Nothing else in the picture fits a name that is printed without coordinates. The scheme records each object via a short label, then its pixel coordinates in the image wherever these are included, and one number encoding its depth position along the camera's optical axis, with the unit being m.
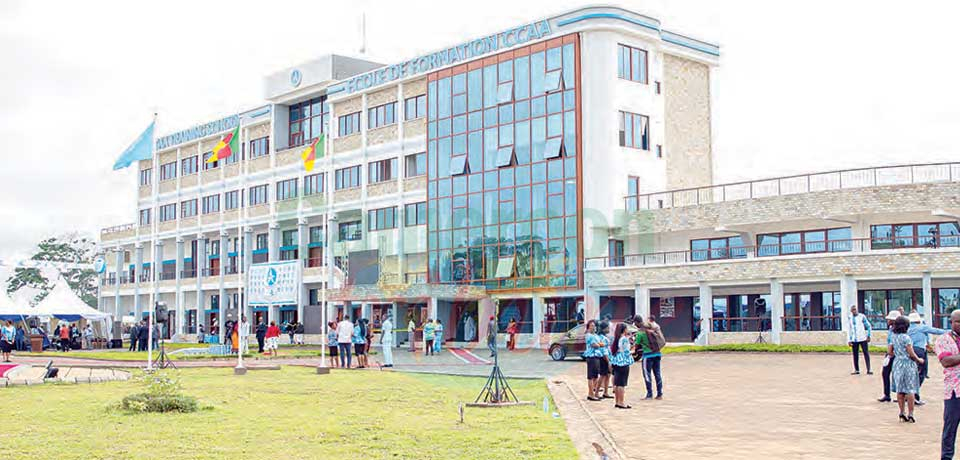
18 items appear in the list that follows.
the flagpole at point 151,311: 28.32
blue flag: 30.14
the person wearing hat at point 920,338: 17.09
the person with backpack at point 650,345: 18.94
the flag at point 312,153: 36.60
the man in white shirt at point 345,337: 30.80
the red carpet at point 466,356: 37.09
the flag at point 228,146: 33.62
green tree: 105.75
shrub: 16.61
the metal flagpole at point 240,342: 28.59
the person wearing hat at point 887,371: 17.78
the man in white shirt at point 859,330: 23.14
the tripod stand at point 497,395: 17.94
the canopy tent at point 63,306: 52.44
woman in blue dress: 15.16
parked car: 34.59
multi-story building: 42.62
